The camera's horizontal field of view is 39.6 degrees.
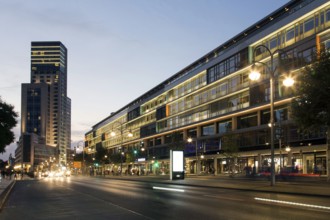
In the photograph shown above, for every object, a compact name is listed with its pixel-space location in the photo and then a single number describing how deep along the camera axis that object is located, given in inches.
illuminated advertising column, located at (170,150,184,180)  1877.5
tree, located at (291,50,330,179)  1059.3
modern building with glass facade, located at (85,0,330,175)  2343.8
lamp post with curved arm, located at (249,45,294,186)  1125.7
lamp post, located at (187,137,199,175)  3606.5
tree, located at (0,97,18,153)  1503.9
